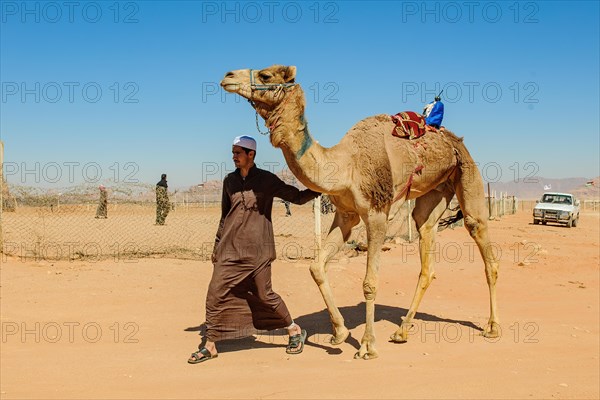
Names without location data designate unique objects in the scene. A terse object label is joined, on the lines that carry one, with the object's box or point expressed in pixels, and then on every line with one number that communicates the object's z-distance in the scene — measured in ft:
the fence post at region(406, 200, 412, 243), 52.85
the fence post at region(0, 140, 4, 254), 36.01
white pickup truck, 92.94
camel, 17.87
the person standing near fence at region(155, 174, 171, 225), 55.71
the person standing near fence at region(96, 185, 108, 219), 52.25
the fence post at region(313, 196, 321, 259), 37.35
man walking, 19.26
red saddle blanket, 21.78
